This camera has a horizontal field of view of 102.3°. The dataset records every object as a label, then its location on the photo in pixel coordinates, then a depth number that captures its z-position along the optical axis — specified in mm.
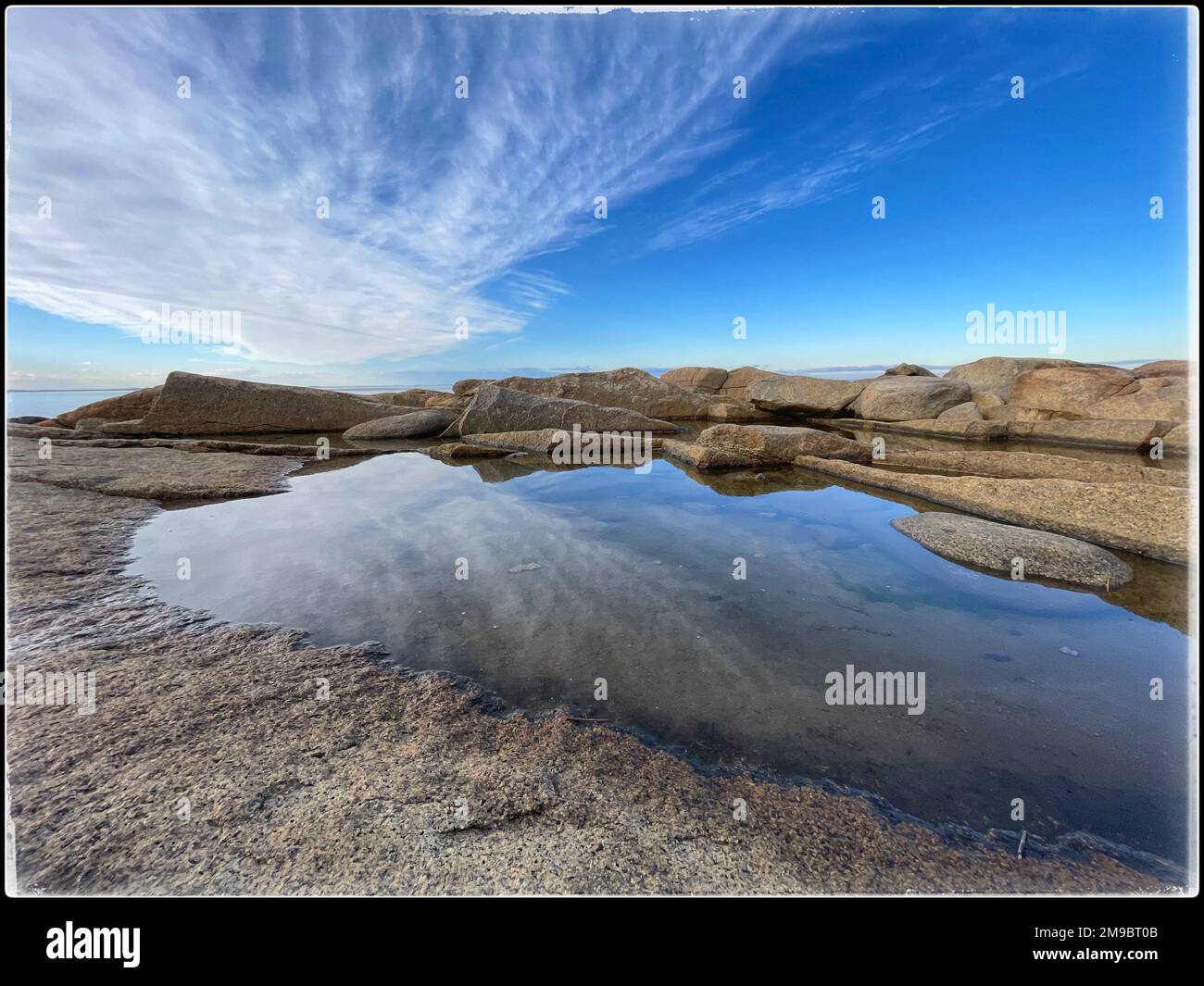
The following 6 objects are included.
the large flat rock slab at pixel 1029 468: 5219
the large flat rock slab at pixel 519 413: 10805
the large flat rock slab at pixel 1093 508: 3615
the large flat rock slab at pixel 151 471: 4895
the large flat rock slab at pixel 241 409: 10469
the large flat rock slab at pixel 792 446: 7492
